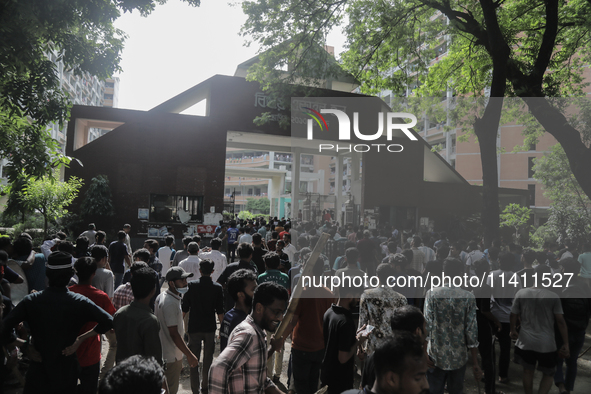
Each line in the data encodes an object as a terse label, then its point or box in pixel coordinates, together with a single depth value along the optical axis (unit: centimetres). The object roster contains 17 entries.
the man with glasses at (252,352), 207
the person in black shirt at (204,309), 436
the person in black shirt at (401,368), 183
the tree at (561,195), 1093
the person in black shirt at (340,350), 321
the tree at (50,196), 1234
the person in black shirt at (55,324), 283
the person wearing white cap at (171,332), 357
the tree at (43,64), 501
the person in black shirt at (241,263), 537
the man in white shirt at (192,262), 599
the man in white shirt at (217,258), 662
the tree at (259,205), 6625
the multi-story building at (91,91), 4088
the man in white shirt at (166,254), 760
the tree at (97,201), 1667
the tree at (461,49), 758
